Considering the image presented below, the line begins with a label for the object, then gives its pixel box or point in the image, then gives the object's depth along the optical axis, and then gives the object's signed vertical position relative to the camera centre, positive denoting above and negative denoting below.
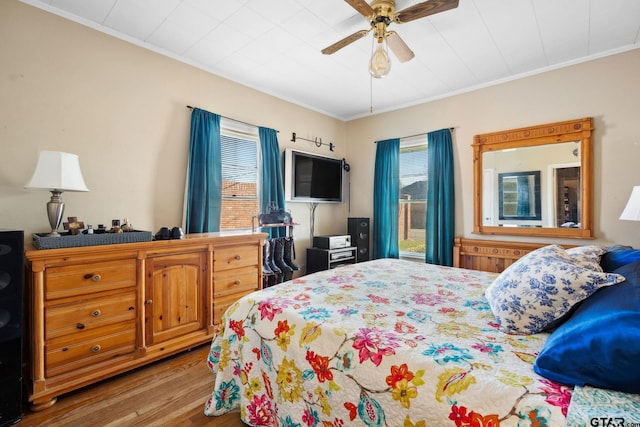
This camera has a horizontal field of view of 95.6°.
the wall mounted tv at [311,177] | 3.88 +0.50
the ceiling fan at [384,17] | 1.73 +1.25
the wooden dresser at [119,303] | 1.78 -0.67
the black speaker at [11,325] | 1.62 -0.64
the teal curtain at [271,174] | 3.61 +0.48
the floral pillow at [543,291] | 1.10 -0.32
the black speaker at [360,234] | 4.27 -0.32
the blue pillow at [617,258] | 1.41 -0.23
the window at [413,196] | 4.02 +0.23
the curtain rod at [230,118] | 2.97 +1.07
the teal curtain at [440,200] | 3.64 +0.15
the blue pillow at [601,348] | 0.75 -0.38
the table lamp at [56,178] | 1.86 +0.22
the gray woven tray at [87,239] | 1.80 -0.18
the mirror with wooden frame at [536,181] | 2.88 +0.35
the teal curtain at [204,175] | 2.93 +0.39
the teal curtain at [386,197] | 4.18 +0.22
